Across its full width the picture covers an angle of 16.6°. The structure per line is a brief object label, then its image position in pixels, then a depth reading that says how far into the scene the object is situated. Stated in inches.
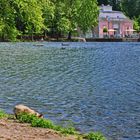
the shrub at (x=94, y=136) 509.0
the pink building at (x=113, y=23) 5782.5
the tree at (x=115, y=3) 6920.8
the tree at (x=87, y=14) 4751.5
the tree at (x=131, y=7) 6072.8
